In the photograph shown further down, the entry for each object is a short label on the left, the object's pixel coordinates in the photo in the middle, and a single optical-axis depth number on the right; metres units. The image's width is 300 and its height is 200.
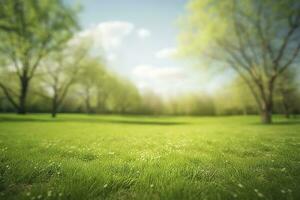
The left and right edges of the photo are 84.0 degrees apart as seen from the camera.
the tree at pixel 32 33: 26.62
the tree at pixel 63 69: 35.23
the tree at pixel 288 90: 31.23
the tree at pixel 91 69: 36.62
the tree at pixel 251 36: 21.69
